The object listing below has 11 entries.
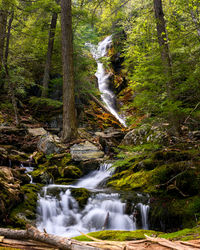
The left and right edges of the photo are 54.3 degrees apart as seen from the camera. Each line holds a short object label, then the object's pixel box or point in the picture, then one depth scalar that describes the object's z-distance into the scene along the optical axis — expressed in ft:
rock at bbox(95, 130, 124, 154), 34.14
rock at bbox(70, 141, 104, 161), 28.06
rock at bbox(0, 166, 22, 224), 13.17
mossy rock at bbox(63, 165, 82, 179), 25.26
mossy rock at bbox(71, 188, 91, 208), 18.13
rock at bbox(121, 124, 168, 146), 30.23
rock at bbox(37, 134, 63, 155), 29.34
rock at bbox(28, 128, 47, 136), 33.69
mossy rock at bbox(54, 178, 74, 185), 23.44
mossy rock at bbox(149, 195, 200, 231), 14.32
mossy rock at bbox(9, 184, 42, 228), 13.46
